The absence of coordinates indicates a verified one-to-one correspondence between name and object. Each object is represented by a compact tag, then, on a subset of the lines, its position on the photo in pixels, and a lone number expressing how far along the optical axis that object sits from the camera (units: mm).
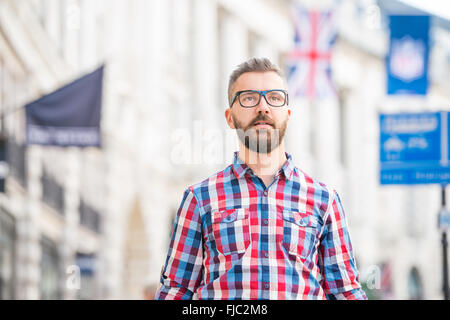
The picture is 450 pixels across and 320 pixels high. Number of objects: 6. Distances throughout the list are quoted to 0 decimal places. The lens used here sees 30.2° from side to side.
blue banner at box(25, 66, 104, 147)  12539
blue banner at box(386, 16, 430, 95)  17219
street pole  11609
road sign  14281
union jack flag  18703
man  2334
